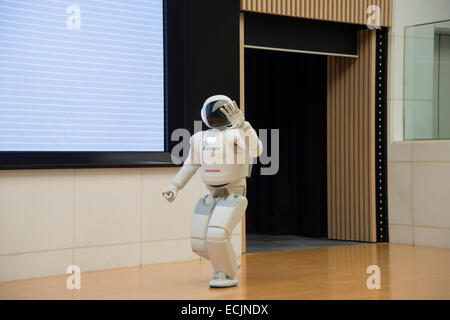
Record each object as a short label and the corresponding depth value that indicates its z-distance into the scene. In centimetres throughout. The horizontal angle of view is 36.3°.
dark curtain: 870
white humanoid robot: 502
